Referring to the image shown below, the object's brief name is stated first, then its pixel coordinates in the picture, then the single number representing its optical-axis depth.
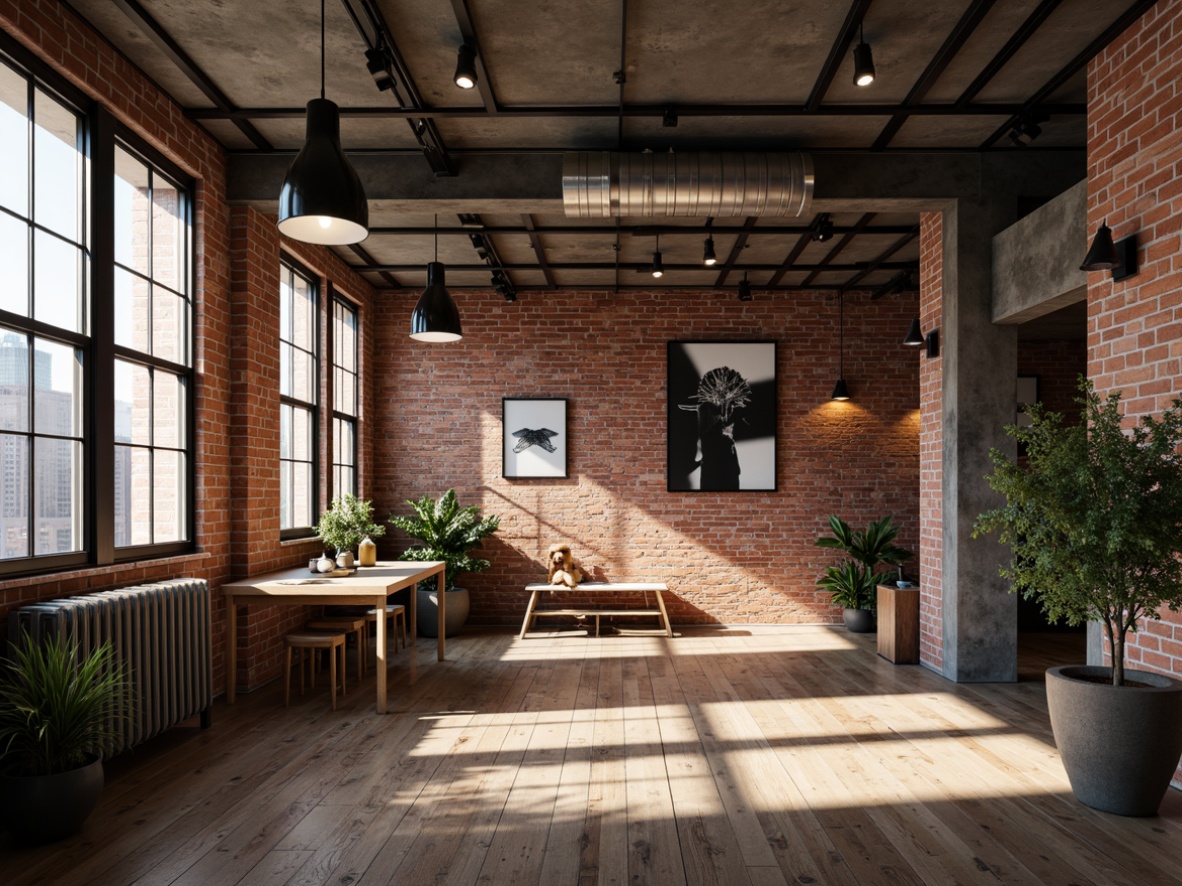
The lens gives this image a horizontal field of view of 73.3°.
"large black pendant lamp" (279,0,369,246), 3.14
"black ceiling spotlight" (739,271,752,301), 8.11
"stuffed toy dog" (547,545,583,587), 7.88
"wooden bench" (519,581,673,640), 7.59
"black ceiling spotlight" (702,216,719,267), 6.56
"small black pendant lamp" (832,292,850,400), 8.55
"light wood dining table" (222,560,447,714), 4.86
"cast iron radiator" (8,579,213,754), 3.41
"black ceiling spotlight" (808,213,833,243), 6.19
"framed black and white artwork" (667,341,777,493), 8.46
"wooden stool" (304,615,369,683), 5.41
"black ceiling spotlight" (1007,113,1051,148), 4.75
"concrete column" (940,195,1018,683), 5.50
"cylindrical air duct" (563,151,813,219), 4.93
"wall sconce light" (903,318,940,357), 5.96
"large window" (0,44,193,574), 3.59
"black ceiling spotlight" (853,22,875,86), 3.77
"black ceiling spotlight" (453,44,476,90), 3.88
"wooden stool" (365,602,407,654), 6.01
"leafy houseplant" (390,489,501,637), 7.61
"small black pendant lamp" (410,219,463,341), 5.65
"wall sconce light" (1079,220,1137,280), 3.88
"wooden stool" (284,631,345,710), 4.97
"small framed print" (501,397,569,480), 8.48
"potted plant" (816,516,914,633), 7.66
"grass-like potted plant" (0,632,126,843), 3.01
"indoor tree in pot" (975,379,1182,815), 3.14
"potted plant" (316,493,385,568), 6.48
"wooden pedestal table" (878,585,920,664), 6.18
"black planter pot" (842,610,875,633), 7.78
